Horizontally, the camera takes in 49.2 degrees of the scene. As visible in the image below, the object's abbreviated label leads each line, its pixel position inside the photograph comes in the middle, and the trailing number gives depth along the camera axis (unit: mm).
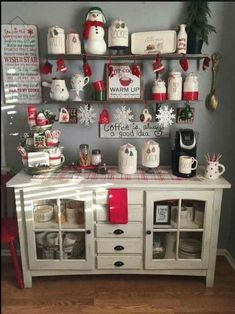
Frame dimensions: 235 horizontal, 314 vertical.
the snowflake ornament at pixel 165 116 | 1444
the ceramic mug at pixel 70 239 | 1378
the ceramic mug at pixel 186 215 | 1344
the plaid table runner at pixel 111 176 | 1328
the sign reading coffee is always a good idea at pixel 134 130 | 1505
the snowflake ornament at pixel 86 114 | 1464
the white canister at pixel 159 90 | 1378
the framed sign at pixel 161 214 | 1334
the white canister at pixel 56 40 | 1287
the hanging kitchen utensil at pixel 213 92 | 1401
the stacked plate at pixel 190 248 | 1393
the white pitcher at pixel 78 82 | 1375
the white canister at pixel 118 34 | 1267
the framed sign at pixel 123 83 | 1421
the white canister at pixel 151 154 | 1365
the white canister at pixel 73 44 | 1315
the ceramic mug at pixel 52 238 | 1370
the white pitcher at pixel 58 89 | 1366
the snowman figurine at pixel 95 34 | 1235
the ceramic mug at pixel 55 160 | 1349
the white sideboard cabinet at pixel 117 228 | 1280
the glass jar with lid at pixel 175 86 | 1367
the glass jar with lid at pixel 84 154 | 1436
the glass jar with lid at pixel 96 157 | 1445
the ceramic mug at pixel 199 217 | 1340
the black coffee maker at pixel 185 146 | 1351
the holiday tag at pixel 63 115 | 1444
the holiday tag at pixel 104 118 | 1436
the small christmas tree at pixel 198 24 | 1267
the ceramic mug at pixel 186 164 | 1325
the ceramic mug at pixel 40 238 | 1370
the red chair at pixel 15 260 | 1198
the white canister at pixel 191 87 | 1366
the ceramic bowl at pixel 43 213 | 1342
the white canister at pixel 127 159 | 1354
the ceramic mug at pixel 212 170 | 1319
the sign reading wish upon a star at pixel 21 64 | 1354
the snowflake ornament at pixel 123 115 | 1453
